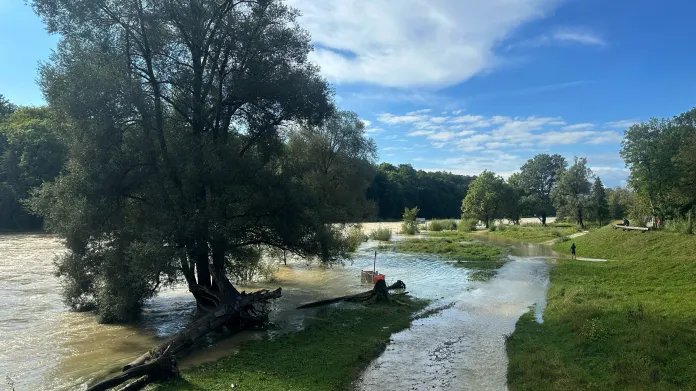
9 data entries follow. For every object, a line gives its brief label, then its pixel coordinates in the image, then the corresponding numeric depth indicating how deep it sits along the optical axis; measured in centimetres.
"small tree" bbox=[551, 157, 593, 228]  7856
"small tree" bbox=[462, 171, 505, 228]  9612
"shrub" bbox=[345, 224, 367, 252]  4448
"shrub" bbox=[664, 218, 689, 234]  3472
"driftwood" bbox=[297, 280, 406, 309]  2333
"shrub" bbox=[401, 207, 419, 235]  8571
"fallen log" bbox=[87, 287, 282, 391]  1097
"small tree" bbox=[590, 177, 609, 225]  7725
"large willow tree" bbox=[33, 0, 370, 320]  1714
